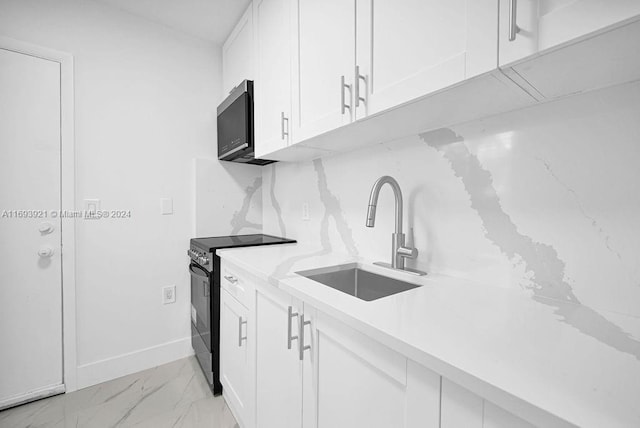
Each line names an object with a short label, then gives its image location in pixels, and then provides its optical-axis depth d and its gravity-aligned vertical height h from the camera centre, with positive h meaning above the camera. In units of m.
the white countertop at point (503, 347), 0.41 -0.27
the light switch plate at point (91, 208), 1.89 -0.01
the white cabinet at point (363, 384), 0.59 -0.43
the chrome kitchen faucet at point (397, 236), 1.17 -0.11
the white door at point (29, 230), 1.66 -0.14
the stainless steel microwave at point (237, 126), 1.86 +0.58
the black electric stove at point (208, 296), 1.75 -0.57
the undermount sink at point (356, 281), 1.25 -0.33
